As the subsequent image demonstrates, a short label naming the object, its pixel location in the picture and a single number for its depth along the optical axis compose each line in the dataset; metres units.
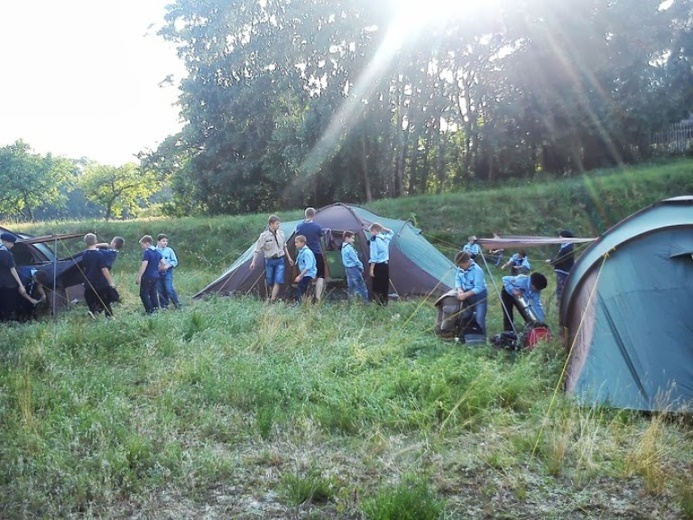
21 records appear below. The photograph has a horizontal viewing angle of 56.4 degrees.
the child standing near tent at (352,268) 10.30
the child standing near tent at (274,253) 10.41
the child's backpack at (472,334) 7.73
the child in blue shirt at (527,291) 8.03
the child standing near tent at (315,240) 10.48
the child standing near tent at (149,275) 9.88
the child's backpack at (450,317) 8.07
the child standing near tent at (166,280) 10.37
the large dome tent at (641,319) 5.41
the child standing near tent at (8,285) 9.27
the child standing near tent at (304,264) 10.25
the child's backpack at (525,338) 7.26
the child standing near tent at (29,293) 9.67
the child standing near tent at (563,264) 9.26
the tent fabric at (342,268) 11.38
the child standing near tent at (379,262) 10.08
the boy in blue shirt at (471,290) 7.96
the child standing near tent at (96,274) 9.44
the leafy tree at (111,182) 33.44
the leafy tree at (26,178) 35.12
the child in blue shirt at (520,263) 9.80
